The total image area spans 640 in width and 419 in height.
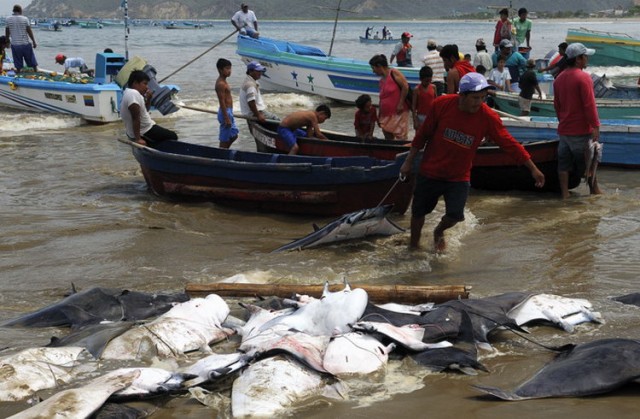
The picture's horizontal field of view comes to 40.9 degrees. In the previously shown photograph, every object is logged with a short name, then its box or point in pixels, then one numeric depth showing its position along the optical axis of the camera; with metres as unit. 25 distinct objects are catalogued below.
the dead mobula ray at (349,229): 8.67
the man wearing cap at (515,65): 17.23
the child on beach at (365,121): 11.56
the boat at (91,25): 96.45
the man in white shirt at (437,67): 14.28
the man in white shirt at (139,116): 10.69
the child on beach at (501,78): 16.67
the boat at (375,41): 53.78
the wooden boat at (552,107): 14.59
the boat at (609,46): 28.75
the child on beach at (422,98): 11.67
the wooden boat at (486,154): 10.81
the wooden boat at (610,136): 12.45
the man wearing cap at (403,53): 20.50
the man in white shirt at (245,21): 21.60
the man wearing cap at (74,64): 20.27
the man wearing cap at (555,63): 17.42
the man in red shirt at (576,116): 9.73
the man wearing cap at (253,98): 11.59
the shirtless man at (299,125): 11.25
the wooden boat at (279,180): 9.71
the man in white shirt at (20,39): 18.98
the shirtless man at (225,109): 11.66
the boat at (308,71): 21.05
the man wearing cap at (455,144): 7.45
